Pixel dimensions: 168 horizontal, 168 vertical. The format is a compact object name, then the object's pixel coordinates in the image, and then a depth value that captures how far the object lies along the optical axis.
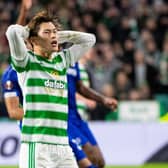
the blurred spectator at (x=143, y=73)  33.03
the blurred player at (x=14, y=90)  16.09
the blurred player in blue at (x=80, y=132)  19.58
